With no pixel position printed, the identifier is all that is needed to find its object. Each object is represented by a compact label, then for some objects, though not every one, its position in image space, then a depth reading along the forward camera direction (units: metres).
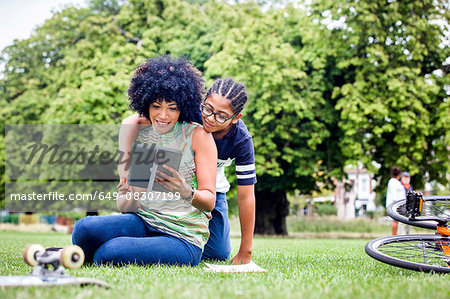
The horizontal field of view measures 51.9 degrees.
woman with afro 3.75
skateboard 2.42
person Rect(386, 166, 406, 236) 11.11
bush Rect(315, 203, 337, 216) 42.61
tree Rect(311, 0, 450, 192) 14.96
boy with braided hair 3.97
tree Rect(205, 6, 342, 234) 15.12
